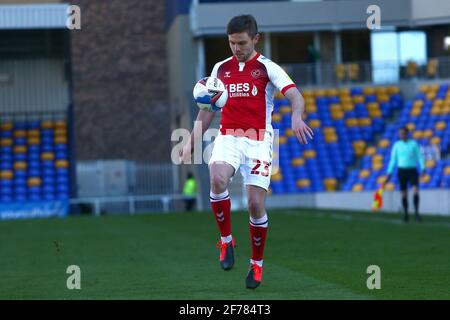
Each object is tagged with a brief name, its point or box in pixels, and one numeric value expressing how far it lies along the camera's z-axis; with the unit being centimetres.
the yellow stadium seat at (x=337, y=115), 3988
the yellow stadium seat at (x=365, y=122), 3928
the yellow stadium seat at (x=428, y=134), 3481
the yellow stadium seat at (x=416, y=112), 3749
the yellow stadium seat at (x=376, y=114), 3950
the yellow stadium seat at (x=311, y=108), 3984
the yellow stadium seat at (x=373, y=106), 3991
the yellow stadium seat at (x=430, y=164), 3210
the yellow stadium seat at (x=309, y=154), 3888
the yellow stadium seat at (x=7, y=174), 4122
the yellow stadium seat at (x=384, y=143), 3681
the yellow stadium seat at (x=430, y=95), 3800
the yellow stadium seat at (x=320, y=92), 4069
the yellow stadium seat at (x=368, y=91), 4088
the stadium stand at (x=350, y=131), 3600
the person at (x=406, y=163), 2395
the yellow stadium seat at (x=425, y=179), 3122
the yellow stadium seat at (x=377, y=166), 3506
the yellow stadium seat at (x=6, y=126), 4338
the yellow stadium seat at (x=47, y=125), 4338
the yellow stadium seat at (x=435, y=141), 3378
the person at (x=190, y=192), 4038
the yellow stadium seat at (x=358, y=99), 4047
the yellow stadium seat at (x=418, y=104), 3808
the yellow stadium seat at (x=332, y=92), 4072
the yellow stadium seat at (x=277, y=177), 3802
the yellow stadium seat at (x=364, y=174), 3519
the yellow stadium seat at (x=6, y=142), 4278
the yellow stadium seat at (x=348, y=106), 4022
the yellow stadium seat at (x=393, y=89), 4047
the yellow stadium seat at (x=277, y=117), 3875
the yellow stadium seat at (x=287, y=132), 3964
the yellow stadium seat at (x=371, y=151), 3703
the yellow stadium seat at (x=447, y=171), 3077
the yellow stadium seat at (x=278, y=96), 3965
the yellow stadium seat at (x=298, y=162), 3841
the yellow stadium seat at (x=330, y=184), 3709
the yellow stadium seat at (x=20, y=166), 4175
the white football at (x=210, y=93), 1034
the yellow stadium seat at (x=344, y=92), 4081
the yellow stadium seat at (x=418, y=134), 3516
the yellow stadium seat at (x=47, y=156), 4216
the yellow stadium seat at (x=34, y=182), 4103
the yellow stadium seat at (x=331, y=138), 3909
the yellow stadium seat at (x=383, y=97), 4019
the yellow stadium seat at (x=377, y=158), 3572
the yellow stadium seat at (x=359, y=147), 3816
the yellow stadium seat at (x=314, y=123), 3934
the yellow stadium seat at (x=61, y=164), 4169
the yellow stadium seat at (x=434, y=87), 3850
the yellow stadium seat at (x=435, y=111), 3635
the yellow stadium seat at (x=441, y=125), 3491
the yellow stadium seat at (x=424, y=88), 3906
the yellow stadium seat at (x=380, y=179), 3356
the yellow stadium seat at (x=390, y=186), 3213
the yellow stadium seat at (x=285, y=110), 3961
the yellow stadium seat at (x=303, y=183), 3769
